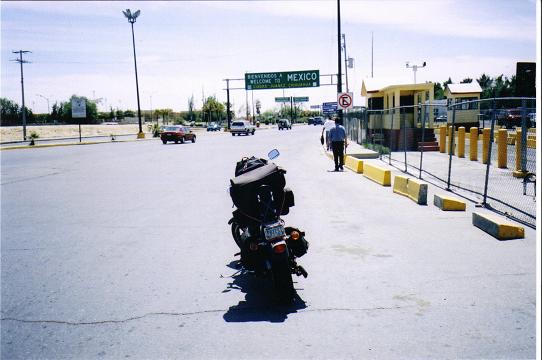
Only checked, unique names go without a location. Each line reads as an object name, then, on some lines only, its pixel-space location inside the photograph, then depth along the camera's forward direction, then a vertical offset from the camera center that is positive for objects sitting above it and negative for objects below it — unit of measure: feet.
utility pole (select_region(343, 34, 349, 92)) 187.15 +27.46
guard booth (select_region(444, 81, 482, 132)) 141.18 +11.98
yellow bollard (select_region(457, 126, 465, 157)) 64.03 -1.62
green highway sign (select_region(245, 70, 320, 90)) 164.35 +19.63
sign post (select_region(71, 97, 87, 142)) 162.09 +11.18
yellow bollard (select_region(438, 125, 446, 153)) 75.10 -1.05
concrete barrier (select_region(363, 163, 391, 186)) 42.25 -3.63
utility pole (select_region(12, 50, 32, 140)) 181.03 +30.66
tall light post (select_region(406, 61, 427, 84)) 127.44 +17.33
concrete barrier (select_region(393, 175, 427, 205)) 32.37 -3.93
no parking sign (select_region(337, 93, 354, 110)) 73.41 +5.33
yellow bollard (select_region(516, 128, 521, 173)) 45.09 -1.98
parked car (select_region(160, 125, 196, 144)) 128.67 +1.15
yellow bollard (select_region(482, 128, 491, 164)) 54.21 -1.39
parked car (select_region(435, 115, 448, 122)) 185.72 +5.82
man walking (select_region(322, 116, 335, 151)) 66.22 +1.62
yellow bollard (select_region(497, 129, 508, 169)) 49.84 -1.87
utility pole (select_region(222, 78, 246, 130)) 169.82 +19.00
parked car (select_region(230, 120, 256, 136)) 181.78 +3.63
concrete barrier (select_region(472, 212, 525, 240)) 22.67 -4.58
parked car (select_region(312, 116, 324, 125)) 355.11 +10.85
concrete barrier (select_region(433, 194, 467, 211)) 29.58 -4.35
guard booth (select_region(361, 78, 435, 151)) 88.12 +7.22
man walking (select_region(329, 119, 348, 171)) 52.19 -0.50
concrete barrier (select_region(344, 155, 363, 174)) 51.39 -3.26
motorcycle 15.10 -3.06
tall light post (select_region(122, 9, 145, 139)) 165.68 +41.97
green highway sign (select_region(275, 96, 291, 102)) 379.35 +29.23
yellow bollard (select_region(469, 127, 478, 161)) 60.39 -1.49
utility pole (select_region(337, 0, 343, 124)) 85.98 +16.04
